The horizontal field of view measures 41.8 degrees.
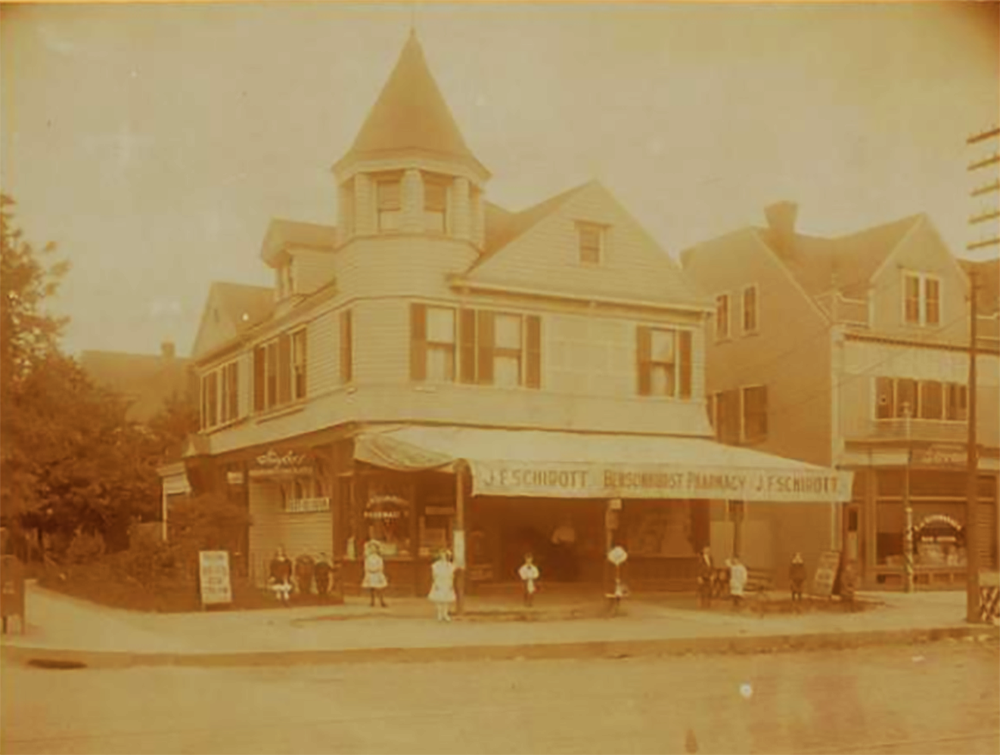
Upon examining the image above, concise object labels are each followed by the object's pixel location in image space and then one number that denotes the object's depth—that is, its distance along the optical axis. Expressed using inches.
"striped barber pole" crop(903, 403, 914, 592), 1123.9
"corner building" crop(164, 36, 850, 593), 909.8
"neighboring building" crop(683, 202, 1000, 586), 1174.3
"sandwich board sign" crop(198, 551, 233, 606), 792.9
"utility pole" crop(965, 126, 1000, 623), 783.1
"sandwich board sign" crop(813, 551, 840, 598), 927.0
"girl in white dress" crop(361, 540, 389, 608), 837.2
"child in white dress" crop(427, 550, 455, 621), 746.2
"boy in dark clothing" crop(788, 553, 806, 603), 900.6
